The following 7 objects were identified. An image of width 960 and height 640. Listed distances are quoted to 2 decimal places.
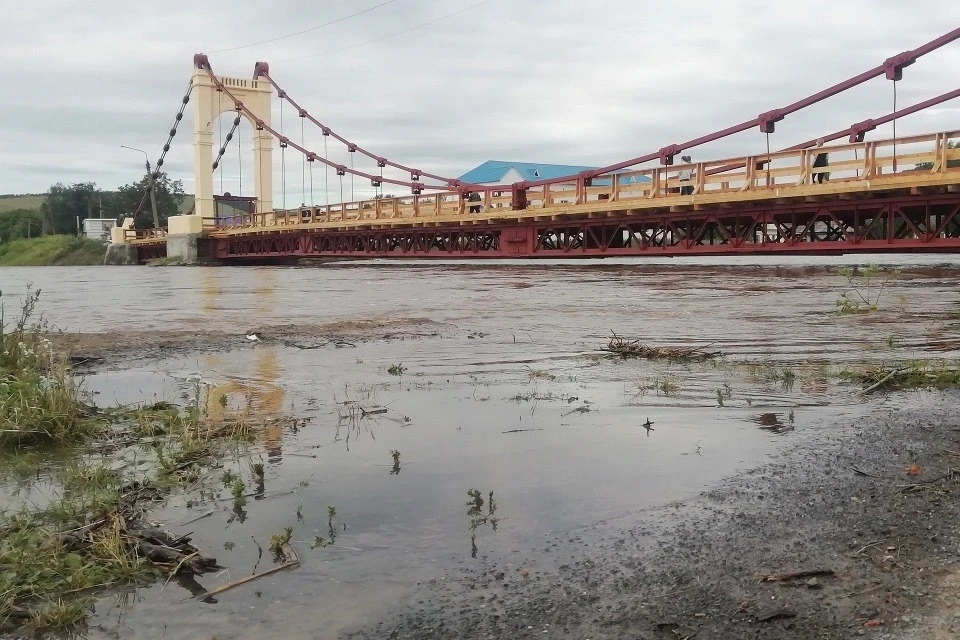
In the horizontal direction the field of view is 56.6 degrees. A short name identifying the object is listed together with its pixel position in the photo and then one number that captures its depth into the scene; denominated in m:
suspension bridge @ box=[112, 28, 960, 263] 23.86
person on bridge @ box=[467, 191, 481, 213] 41.94
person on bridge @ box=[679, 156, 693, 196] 29.05
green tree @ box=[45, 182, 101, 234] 127.56
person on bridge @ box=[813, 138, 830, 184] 26.25
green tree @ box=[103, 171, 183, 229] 123.62
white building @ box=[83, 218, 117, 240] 114.56
